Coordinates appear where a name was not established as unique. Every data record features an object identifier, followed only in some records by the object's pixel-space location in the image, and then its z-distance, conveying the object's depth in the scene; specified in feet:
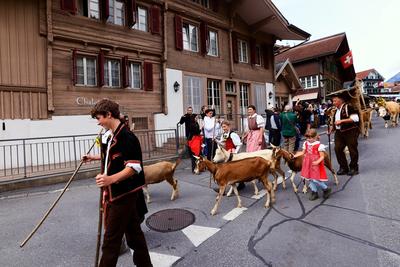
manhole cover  15.24
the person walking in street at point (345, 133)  23.09
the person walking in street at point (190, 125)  28.78
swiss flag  68.59
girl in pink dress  18.40
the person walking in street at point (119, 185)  9.41
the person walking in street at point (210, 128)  28.73
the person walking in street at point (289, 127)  29.30
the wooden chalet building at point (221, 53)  50.75
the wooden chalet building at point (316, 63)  117.91
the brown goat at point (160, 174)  19.42
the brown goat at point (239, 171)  17.35
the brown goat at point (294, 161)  20.22
